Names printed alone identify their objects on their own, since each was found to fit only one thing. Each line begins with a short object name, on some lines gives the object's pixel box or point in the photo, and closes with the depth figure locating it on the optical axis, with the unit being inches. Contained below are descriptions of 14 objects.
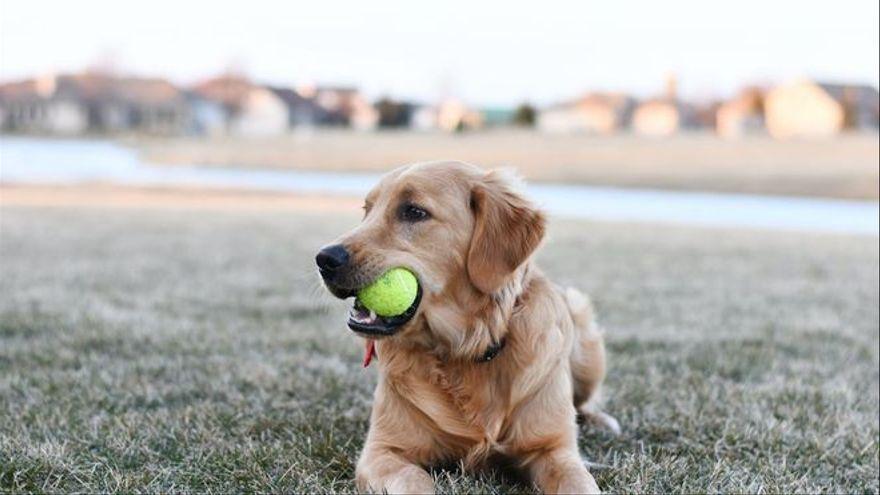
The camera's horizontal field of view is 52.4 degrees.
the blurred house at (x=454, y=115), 2448.3
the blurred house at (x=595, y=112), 2977.4
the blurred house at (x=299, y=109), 3388.3
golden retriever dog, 120.3
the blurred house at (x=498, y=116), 2335.6
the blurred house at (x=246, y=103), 3159.5
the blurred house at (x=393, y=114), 2471.5
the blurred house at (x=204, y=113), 3186.5
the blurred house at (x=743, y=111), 2090.3
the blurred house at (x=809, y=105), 1886.1
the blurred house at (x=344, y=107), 3022.4
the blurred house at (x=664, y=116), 2333.9
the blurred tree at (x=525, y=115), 2181.2
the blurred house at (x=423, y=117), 2519.7
